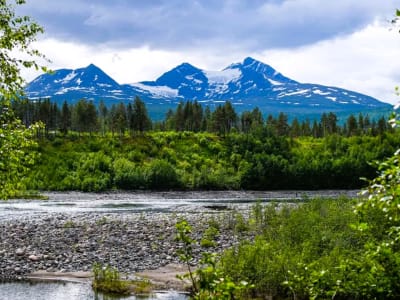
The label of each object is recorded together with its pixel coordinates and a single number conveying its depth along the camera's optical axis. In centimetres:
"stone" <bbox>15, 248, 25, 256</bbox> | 2868
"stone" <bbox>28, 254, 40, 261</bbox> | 2766
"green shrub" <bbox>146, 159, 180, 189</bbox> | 9931
